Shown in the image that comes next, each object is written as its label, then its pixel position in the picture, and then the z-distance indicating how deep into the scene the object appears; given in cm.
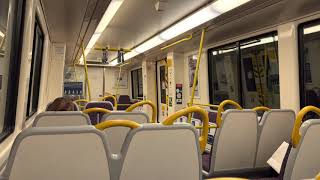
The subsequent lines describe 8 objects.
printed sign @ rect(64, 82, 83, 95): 886
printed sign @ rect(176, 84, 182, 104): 592
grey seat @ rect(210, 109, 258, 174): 233
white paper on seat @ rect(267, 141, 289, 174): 216
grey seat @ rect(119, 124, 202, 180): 104
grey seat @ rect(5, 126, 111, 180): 89
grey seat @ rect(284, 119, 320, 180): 163
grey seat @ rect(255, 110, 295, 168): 242
